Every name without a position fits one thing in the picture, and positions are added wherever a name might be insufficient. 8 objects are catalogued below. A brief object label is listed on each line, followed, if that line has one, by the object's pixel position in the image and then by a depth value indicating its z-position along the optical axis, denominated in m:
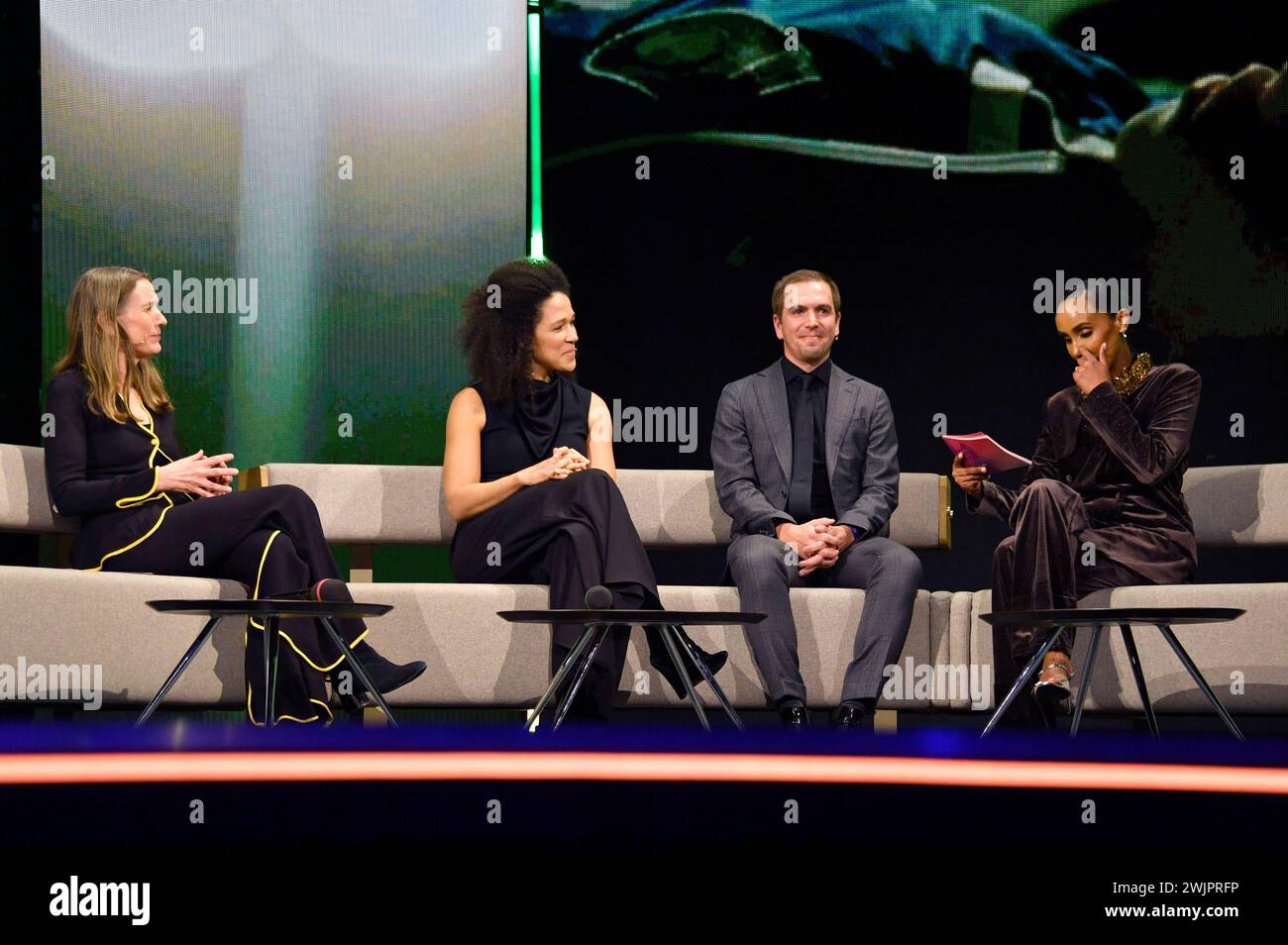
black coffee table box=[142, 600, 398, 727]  2.86
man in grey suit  3.71
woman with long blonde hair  3.41
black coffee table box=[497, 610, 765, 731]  2.92
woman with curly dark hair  3.55
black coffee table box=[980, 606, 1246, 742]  2.95
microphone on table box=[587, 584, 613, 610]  3.15
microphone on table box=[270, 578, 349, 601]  3.21
